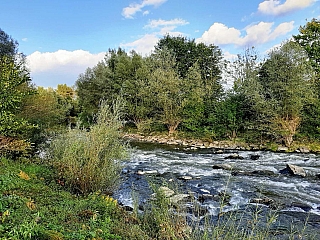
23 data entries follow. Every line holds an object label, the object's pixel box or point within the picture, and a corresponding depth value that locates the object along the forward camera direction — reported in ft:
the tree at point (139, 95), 81.87
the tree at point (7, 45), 52.16
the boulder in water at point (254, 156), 47.75
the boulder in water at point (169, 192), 20.41
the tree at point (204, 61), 76.33
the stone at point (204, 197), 25.66
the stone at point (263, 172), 36.35
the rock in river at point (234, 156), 48.70
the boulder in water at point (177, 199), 17.23
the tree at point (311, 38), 75.77
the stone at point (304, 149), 55.06
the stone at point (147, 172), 36.11
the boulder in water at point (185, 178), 33.46
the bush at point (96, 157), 22.21
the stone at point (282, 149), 56.51
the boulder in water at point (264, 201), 24.67
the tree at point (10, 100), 27.86
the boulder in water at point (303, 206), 23.41
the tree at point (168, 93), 76.54
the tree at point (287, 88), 57.88
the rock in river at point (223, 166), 39.24
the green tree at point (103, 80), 90.43
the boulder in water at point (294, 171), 35.69
